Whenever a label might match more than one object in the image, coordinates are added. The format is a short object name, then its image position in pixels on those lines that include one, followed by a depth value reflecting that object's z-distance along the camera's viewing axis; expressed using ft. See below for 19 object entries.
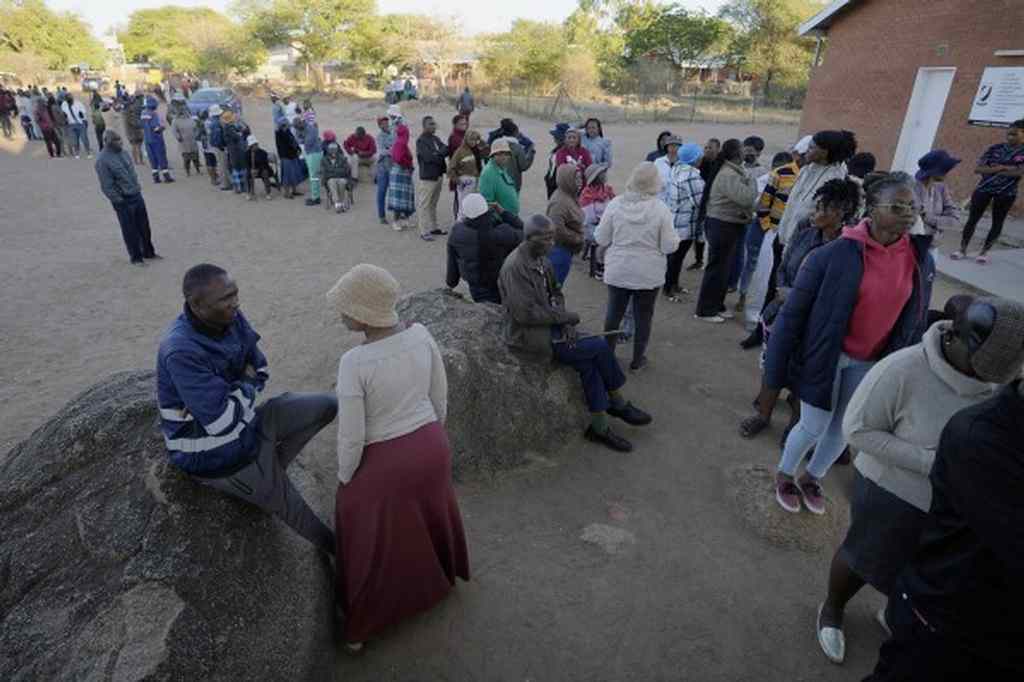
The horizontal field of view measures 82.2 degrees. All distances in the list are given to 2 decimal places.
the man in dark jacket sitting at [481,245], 17.53
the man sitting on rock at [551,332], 13.15
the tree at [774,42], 113.50
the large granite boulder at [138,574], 6.97
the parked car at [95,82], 103.80
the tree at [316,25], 129.08
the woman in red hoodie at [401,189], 32.63
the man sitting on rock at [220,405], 7.64
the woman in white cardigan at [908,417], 6.19
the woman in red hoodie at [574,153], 26.66
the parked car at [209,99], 69.72
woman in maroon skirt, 7.96
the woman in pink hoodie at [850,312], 10.25
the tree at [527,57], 114.11
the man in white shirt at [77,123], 52.41
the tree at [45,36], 122.11
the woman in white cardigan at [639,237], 15.74
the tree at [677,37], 126.21
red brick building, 36.73
